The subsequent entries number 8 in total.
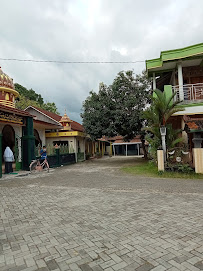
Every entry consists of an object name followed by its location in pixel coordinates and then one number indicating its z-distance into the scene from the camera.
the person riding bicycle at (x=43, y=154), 12.98
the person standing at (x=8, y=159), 11.58
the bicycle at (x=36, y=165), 12.62
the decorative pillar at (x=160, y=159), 9.81
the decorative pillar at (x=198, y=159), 9.23
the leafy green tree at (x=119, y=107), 16.77
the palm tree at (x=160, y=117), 9.86
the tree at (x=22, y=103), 28.75
